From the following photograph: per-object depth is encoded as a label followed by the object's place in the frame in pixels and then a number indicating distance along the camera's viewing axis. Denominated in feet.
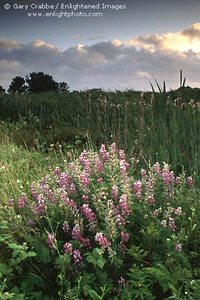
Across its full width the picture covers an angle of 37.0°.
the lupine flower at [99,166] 10.74
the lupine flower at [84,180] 8.95
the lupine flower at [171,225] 8.28
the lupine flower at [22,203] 9.29
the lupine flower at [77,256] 7.28
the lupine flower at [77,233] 7.52
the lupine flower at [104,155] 11.80
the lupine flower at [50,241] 7.36
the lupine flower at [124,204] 7.88
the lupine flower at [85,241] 7.66
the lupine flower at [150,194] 8.92
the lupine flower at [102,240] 6.93
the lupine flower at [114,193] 8.55
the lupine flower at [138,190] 8.84
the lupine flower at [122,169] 8.95
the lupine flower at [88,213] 7.73
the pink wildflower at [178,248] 7.54
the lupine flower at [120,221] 7.72
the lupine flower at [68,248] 7.18
